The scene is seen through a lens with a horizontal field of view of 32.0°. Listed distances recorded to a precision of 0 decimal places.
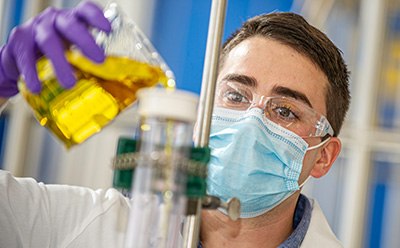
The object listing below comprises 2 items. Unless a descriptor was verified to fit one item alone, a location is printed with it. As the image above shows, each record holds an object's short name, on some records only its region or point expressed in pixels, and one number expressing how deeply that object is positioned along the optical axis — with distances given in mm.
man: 1474
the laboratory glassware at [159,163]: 758
